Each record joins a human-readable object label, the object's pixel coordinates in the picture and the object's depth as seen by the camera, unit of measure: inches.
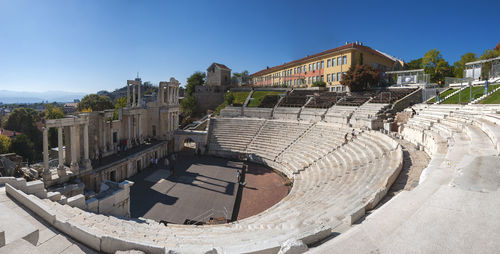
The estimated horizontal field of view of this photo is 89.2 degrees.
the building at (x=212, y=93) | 1886.1
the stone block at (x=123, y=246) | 195.5
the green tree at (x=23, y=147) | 1217.4
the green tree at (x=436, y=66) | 1494.8
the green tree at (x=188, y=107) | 1742.1
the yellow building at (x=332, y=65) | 1530.5
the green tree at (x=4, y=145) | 1188.5
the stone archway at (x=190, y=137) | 1095.6
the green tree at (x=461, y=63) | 1531.6
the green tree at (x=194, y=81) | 2080.5
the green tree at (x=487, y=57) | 1115.9
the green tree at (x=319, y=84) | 1615.5
